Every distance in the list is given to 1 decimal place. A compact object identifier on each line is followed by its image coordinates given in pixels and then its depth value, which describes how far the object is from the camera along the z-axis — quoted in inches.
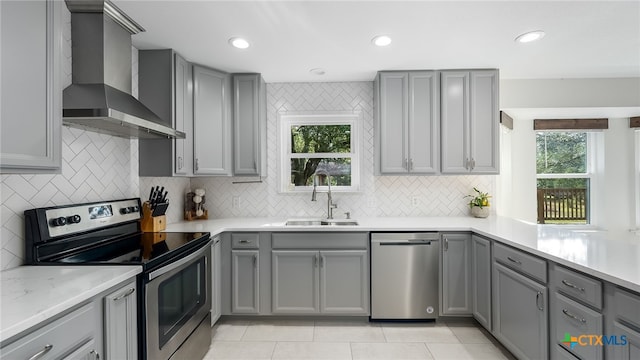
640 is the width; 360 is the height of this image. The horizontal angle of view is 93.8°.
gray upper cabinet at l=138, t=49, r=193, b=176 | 98.6
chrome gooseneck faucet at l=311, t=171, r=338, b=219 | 125.5
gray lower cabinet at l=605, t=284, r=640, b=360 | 49.0
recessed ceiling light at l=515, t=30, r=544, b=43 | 85.5
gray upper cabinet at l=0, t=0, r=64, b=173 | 44.1
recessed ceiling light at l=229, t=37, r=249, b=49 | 90.5
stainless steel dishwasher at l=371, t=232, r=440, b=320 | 104.8
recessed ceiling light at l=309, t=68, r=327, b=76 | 116.0
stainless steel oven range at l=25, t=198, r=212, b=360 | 61.1
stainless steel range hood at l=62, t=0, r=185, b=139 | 66.9
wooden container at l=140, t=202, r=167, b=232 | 94.0
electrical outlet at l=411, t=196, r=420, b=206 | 131.2
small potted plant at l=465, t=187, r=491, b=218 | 123.8
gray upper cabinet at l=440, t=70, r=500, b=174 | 116.0
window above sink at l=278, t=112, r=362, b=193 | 133.5
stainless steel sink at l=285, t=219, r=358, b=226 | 120.6
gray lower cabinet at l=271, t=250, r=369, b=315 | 105.9
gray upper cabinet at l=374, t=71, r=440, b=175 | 117.3
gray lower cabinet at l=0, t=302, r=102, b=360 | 37.0
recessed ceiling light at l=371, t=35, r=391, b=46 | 88.7
